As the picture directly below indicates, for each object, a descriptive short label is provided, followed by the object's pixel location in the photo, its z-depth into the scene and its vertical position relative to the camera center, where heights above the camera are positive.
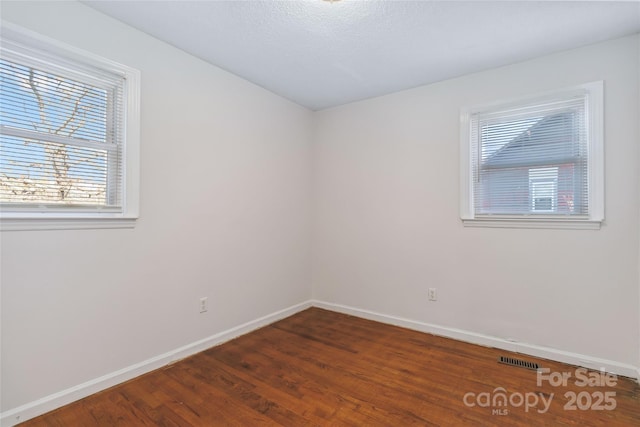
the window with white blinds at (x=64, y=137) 1.71 +0.49
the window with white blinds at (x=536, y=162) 2.34 +0.48
